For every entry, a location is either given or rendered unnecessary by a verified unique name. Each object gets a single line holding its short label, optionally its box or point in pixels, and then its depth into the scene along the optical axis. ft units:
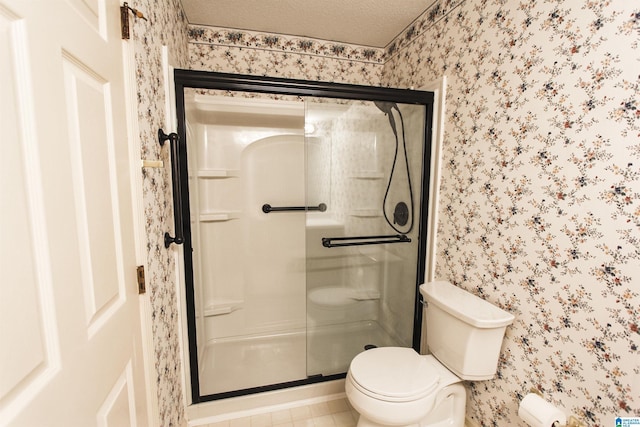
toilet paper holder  3.26
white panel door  1.45
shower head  5.60
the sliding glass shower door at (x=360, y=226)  5.58
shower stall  5.45
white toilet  3.93
